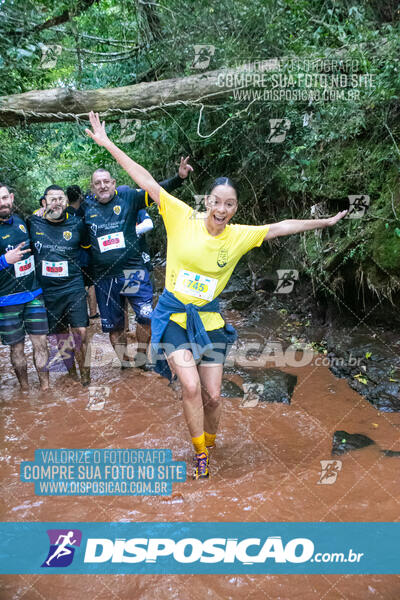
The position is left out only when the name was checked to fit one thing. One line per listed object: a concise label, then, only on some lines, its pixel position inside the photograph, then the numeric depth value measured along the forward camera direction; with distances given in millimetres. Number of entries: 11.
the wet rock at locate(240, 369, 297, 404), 4410
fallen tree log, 5602
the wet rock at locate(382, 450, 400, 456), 3289
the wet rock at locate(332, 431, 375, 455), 3422
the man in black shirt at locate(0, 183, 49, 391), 4352
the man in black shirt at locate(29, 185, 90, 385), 4547
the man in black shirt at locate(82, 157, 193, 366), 4637
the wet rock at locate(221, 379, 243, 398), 4532
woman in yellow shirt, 3035
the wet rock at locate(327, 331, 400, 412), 4156
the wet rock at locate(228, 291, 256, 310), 7069
